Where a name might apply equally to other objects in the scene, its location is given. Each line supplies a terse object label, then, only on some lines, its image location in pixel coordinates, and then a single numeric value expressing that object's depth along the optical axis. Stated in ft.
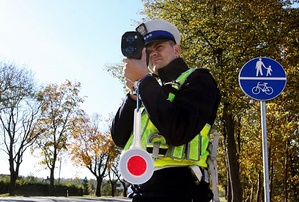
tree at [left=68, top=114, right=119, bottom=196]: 146.30
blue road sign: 24.50
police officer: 6.04
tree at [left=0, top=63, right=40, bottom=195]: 116.57
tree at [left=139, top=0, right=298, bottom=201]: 51.16
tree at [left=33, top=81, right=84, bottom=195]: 137.08
